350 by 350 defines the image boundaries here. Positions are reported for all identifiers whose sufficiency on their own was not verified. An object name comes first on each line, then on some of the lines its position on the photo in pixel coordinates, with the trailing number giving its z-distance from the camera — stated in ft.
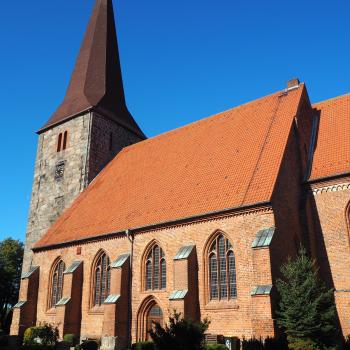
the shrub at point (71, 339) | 60.49
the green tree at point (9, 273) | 130.94
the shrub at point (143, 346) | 49.34
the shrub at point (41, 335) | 61.21
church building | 49.70
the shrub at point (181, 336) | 32.35
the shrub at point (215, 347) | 42.19
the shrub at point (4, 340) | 64.96
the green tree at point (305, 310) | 39.93
